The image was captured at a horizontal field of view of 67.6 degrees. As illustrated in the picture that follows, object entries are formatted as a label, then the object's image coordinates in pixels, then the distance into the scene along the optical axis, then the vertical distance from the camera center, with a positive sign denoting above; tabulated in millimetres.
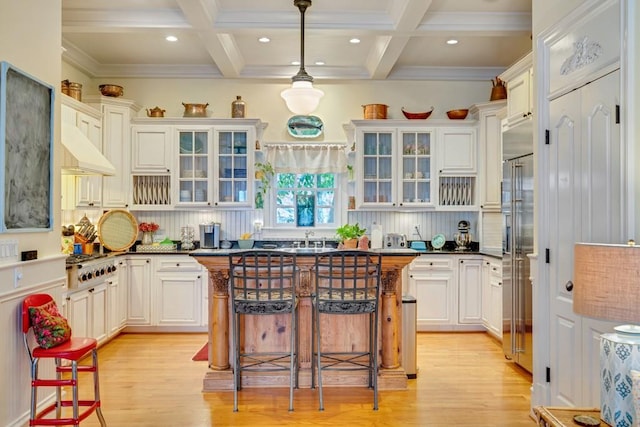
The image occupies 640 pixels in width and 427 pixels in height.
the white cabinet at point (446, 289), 5844 -858
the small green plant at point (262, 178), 6289 +545
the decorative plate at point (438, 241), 6277 -297
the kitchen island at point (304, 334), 3908 -960
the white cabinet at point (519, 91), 4152 +1173
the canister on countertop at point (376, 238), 5758 -230
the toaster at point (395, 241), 6230 -287
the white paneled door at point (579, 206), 2501 +73
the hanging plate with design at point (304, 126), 6480 +1258
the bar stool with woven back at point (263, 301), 3506 -605
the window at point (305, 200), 6605 +263
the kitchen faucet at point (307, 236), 6211 -227
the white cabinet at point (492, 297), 5234 -890
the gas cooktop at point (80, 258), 4349 -376
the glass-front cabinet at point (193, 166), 6094 +681
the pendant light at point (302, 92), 4188 +1120
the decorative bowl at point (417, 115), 6215 +1350
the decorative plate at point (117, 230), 5520 -128
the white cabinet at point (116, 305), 5184 -974
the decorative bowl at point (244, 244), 6293 -329
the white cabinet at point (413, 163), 6137 +725
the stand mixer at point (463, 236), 6281 -226
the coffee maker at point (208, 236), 6180 -219
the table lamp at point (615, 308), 1645 -320
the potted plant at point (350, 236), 4621 -165
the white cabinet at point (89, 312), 4340 -899
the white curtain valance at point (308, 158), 6449 +823
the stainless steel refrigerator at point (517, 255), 3969 -321
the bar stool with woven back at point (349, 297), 3531 -591
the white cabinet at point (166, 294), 5754 -908
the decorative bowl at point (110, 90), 5828 +1582
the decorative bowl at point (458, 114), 6143 +1351
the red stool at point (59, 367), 2783 -888
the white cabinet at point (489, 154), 5816 +806
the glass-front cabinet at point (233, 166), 6121 +678
